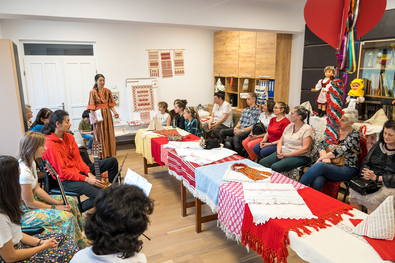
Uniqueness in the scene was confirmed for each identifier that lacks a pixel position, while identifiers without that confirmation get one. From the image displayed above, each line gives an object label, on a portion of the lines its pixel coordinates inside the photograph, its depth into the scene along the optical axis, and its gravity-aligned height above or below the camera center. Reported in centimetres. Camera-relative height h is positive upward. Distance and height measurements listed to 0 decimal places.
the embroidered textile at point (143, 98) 621 -40
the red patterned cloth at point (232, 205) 198 -91
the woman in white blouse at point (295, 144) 331 -78
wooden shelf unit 536 +40
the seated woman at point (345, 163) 282 -85
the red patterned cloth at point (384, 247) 135 -84
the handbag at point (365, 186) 251 -95
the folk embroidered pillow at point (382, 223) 146 -75
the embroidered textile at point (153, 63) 632 +38
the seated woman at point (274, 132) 386 -72
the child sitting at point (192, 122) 461 -69
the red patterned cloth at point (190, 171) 270 -89
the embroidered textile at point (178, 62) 659 +42
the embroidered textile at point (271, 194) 189 -80
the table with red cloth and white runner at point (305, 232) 141 -85
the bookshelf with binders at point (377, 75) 388 +6
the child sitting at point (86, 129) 528 -92
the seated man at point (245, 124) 461 -75
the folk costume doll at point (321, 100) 430 -34
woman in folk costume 421 -53
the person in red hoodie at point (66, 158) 259 -74
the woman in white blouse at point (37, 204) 198 -92
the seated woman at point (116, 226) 110 -57
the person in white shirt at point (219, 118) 525 -72
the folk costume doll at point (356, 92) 407 -19
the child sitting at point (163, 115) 516 -65
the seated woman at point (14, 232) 144 -78
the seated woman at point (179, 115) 491 -62
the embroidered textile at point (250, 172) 231 -79
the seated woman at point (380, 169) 245 -83
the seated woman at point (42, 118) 344 -45
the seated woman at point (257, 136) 427 -87
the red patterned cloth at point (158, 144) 358 -83
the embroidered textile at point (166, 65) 645 +34
